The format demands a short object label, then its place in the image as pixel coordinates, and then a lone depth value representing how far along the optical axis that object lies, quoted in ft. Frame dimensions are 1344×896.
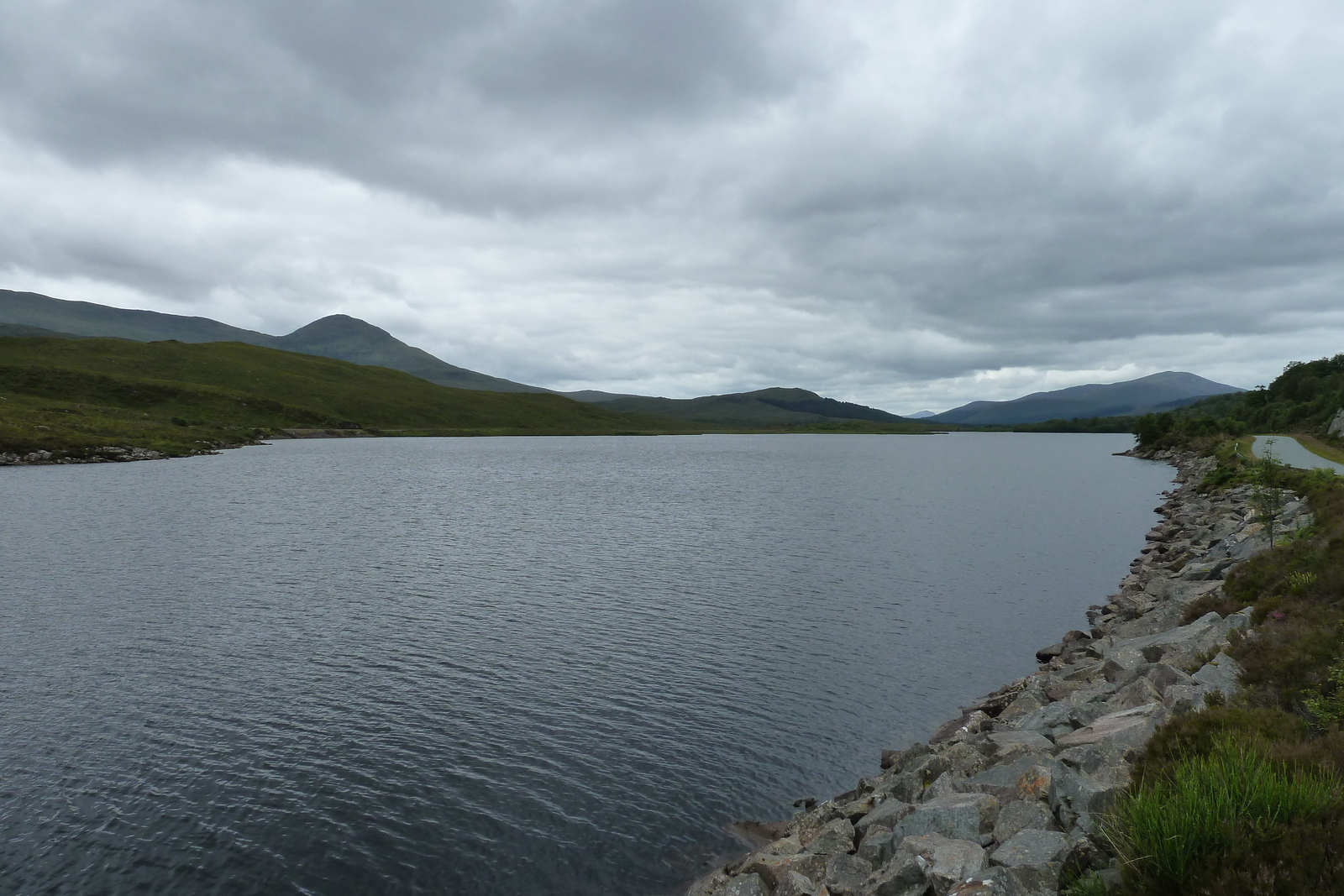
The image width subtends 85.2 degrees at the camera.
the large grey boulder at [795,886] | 47.67
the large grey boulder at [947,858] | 40.52
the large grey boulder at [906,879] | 42.06
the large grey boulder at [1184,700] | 51.19
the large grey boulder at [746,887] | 50.31
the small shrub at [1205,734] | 37.78
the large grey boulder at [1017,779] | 47.98
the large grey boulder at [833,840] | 54.90
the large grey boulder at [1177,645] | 73.41
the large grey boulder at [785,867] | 51.49
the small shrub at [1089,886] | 32.68
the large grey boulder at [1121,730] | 51.67
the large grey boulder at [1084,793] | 40.34
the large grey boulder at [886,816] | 55.16
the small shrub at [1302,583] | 73.20
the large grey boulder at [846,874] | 47.09
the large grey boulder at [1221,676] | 56.54
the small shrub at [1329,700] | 43.75
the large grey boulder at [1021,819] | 42.78
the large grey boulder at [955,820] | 47.14
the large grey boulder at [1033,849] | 37.58
